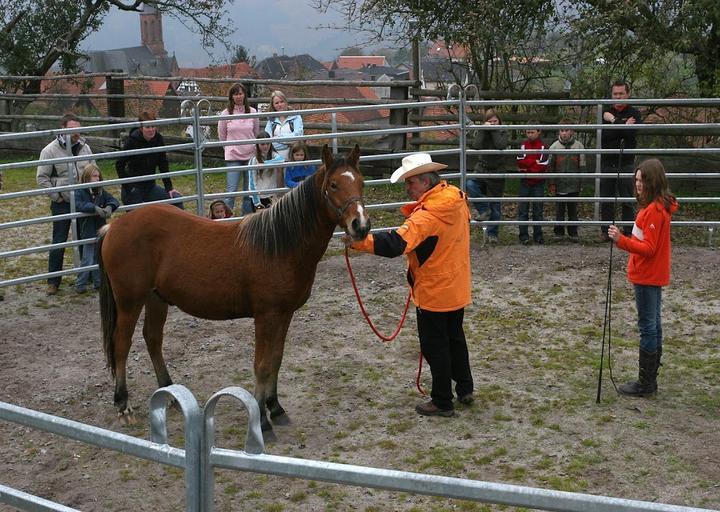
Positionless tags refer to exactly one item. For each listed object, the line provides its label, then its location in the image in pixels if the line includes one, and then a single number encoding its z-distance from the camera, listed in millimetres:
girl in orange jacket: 5941
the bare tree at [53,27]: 20094
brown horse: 5453
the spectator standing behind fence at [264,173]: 9836
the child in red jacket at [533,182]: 10117
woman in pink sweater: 10008
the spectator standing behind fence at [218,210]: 8125
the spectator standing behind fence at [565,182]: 10172
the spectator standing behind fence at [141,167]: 9289
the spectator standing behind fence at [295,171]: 9688
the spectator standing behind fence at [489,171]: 10227
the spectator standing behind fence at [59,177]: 8742
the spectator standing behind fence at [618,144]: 9953
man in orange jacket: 5625
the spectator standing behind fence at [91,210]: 8688
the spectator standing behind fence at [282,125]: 9922
